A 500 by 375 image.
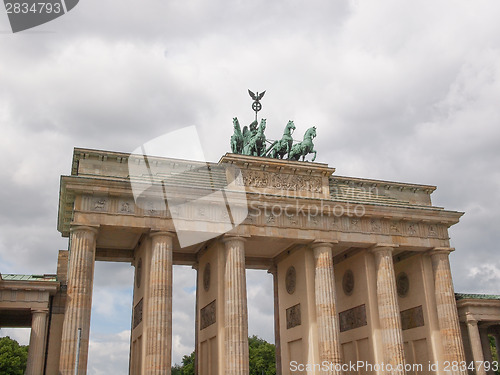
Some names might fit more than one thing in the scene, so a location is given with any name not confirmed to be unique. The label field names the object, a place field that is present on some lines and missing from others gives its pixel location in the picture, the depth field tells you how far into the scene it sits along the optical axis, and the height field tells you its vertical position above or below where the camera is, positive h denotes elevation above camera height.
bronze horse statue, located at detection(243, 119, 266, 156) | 32.91 +14.72
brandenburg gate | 26.98 +7.95
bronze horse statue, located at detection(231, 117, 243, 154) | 33.09 +15.00
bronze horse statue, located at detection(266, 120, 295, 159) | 33.62 +14.90
